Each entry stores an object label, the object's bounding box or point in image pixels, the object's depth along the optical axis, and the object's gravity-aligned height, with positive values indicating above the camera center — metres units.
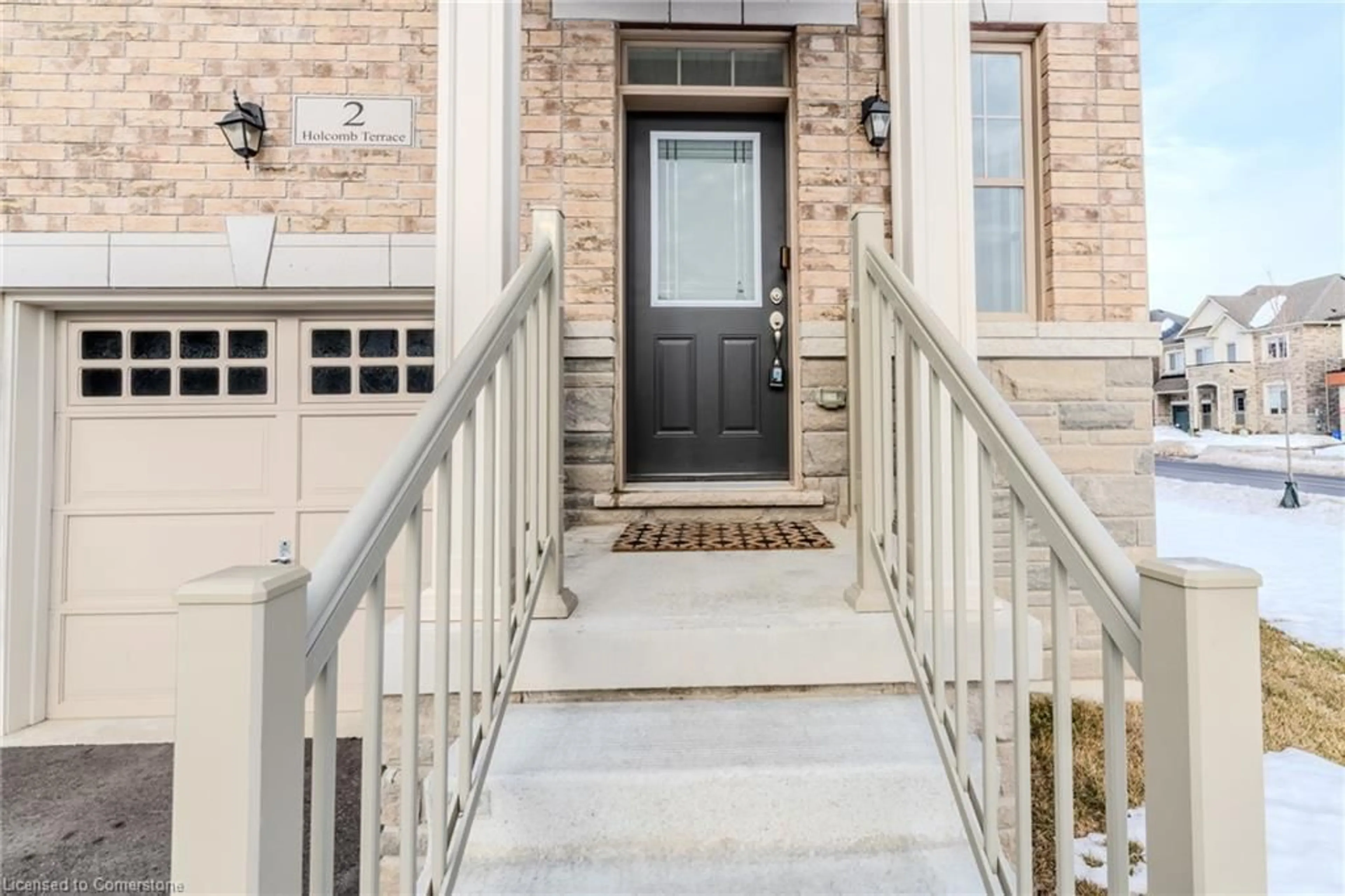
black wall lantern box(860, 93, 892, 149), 3.04 +1.65
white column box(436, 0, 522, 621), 1.55 +0.72
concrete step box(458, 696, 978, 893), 1.19 -0.68
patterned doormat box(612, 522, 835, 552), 2.41 -0.29
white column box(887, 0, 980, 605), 1.63 +0.76
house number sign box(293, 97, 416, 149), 3.19 +1.71
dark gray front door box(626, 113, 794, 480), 3.24 +0.85
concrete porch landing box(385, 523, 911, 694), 1.43 -0.42
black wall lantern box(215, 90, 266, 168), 3.04 +1.62
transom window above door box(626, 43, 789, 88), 3.24 +2.02
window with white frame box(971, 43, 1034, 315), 3.31 +1.51
